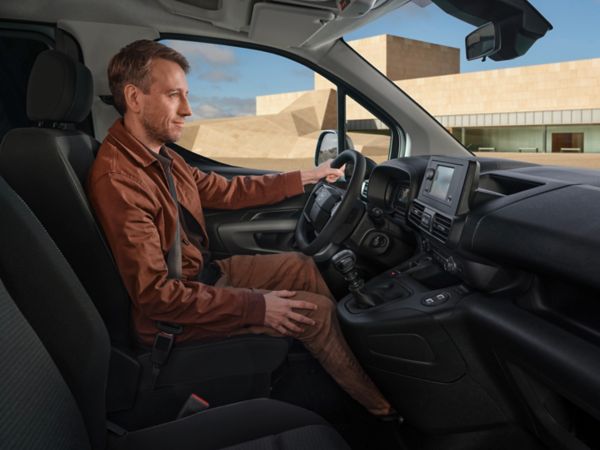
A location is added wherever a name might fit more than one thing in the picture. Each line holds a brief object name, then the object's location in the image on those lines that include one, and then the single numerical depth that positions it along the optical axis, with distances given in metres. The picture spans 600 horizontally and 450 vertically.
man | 1.45
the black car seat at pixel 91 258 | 1.40
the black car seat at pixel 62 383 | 0.74
